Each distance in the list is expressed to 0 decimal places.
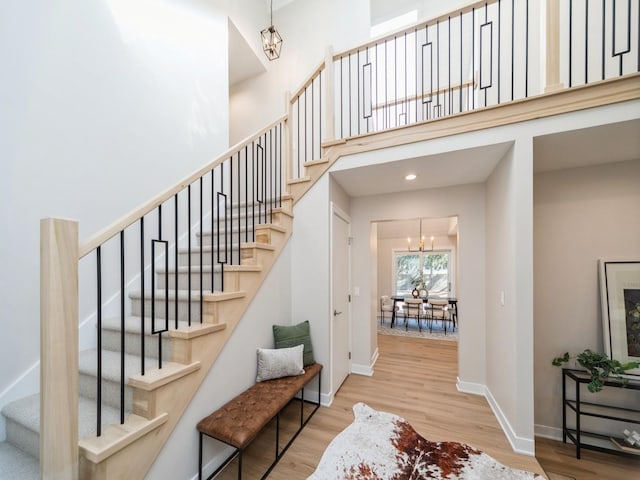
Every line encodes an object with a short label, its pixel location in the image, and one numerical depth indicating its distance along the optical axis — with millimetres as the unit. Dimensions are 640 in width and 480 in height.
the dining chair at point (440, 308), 6237
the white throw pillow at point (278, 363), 2277
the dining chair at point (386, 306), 6734
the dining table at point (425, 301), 6371
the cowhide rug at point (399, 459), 1660
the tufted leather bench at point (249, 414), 1611
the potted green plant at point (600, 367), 2100
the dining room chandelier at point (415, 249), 7685
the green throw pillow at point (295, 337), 2521
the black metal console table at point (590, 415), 2219
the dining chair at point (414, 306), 6281
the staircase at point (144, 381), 1302
